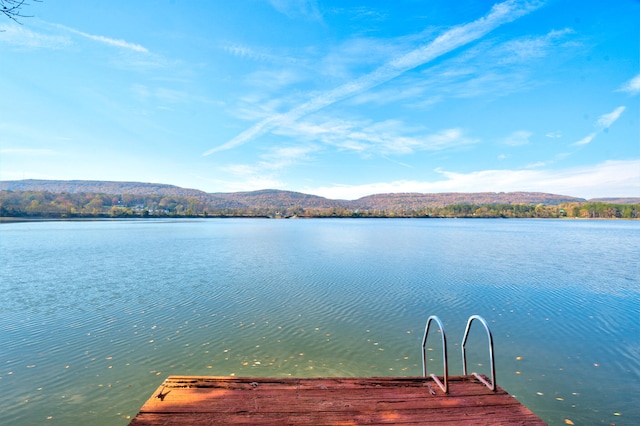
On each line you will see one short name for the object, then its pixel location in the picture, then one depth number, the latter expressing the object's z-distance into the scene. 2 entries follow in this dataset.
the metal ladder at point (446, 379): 4.34
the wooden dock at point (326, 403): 3.76
